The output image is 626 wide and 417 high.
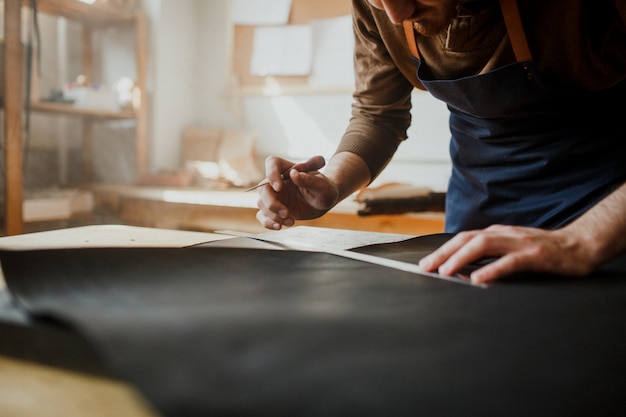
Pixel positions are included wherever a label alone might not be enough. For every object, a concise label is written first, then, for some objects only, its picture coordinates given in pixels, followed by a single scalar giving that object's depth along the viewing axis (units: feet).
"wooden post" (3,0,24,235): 7.47
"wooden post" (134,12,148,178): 10.18
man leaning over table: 2.40
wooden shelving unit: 7.54
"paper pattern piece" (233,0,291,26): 10.39
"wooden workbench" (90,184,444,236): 7.31
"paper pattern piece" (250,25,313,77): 10.25
